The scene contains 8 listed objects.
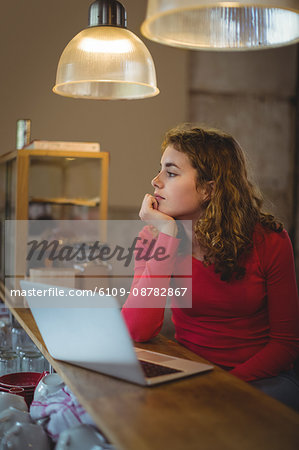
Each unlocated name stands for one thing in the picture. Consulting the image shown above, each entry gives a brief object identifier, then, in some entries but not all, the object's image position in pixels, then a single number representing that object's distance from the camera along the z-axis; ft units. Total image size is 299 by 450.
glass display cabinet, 8.16
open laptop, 3.66
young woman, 5.38
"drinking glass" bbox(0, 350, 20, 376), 6.28
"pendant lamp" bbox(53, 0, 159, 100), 5.35
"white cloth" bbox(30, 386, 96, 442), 4.04
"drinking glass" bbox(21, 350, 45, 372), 6.25
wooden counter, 2.93
